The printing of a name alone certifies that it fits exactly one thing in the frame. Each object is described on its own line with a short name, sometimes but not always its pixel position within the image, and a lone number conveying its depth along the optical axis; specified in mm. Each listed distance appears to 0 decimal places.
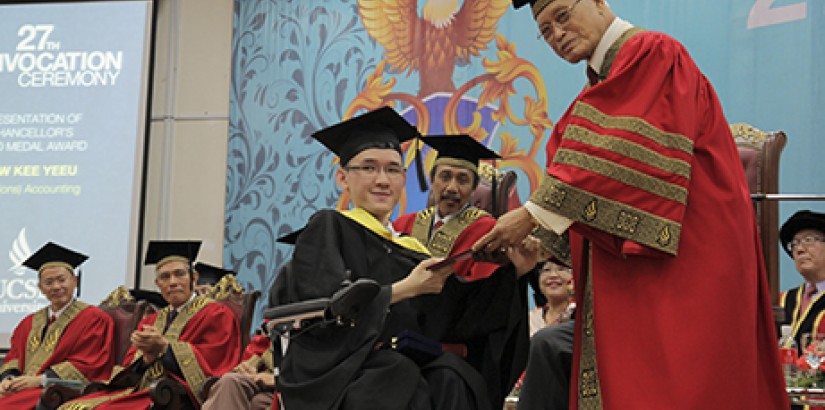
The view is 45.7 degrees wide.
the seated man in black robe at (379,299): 2971
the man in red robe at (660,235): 2584
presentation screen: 8391
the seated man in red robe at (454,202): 4410
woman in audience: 5172
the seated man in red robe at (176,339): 5941
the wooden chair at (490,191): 5418
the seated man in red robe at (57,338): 6730
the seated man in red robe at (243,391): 5391
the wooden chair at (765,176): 4129
